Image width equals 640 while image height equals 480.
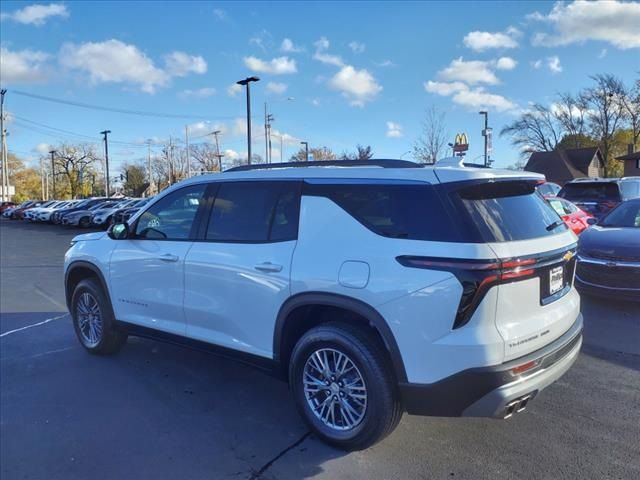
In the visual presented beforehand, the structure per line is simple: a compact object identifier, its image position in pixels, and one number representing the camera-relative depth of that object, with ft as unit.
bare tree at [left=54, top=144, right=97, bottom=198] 269.64
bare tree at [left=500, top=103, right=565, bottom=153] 210.59
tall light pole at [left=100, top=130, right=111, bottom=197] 178.60
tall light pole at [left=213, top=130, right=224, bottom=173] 200.05
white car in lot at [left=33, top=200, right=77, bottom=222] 114.42
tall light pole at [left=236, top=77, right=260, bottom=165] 84.49
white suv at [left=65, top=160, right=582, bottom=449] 9.00
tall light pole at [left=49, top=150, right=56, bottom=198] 252.62
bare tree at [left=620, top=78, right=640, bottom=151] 180.04
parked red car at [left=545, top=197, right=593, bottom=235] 32.78
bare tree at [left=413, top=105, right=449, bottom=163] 81.05
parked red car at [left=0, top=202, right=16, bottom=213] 178.01
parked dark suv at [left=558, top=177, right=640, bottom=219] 43.34
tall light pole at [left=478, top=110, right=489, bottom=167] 100.76
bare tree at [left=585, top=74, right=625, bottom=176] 180.04
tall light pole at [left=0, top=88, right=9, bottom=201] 168.66
